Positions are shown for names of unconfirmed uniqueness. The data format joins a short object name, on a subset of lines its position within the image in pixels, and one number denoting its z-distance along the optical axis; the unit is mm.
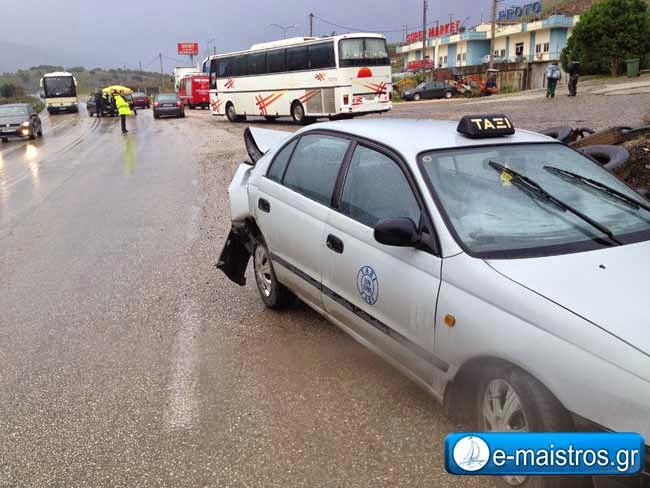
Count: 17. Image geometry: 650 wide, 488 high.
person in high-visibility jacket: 27878
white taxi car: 2400
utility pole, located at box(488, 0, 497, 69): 49625
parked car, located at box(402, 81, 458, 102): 47188
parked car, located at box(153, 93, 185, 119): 37375
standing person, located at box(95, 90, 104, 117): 40906
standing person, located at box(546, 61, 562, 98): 27281
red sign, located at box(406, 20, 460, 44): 87250
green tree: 35938
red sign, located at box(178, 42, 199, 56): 137625
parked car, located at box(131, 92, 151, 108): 58438
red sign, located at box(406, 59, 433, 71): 83994
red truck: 51562
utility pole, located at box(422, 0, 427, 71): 59188
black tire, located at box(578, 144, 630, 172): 6547
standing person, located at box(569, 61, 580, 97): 26859
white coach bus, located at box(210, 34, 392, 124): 23547
